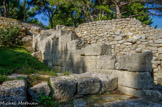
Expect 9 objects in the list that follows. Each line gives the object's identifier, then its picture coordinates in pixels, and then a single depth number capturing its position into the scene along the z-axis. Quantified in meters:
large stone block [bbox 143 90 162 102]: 2.80
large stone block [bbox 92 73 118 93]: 3.19
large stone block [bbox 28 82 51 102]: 2.42
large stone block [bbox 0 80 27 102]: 2.08
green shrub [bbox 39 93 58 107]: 2.37
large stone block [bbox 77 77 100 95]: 2.88
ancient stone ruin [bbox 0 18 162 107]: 2.86
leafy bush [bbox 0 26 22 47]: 10.56
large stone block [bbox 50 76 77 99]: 2.62
